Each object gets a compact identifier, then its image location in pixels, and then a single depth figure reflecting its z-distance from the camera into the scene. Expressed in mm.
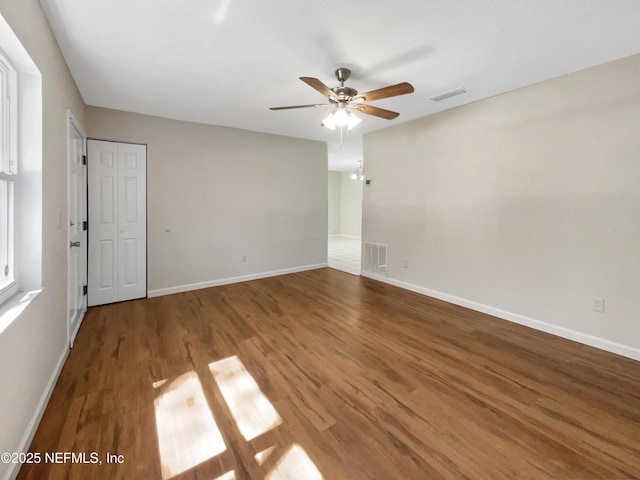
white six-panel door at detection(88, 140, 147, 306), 3559
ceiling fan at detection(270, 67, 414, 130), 2361
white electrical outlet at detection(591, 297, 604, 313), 2631
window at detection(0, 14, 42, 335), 1553
